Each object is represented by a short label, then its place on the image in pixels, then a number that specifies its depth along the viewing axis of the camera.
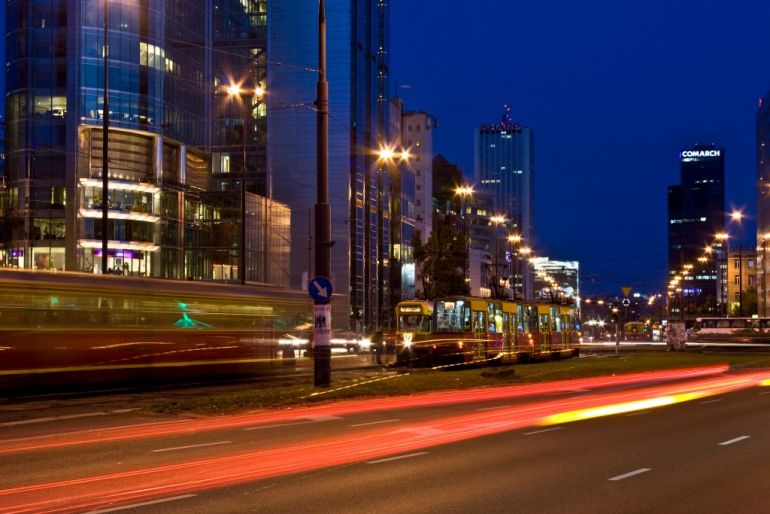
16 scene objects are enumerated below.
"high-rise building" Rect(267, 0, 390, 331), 82.31
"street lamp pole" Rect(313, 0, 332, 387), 22.81
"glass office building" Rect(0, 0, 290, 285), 64.06
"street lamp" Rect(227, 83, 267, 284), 35.91
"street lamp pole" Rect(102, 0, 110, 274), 33.62
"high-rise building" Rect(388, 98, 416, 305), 96.50
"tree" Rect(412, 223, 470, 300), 76.31
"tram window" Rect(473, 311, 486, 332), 39.47
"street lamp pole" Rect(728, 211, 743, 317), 63.93
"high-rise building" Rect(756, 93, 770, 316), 128.25
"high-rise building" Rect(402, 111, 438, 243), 114.00
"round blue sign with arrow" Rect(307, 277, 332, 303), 22.62
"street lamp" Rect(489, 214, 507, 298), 48.63
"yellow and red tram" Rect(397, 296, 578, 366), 38.66
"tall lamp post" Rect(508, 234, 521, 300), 61.62
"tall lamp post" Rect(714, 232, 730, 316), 153.45
